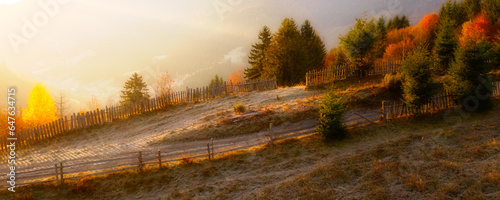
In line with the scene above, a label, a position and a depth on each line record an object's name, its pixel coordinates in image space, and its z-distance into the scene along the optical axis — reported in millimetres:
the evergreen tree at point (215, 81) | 60244
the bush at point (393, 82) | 17750
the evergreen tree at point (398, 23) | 51750
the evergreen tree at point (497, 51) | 20984
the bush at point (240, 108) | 18109
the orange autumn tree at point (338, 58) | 33762
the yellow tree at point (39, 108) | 35947
